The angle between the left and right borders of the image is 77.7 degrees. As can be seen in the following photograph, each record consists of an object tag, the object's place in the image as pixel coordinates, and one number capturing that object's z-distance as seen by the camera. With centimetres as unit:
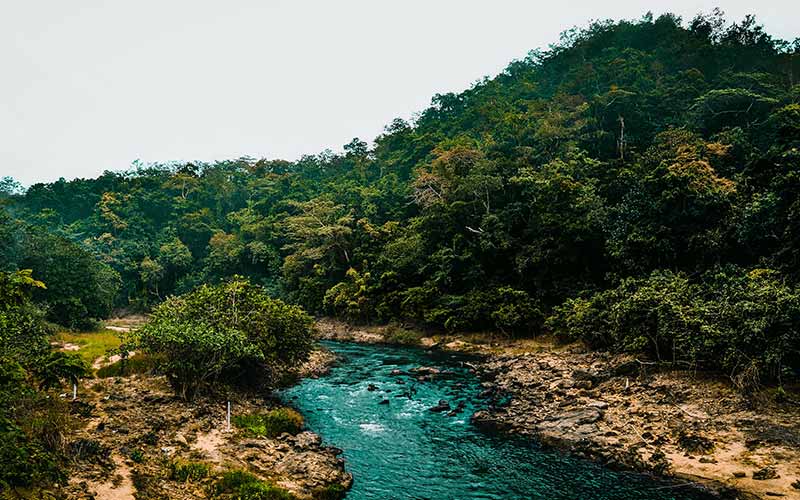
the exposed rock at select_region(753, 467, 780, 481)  1527
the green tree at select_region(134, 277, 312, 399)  2131
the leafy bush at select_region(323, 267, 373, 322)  4956
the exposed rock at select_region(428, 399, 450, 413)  2444
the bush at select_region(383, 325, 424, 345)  4462
